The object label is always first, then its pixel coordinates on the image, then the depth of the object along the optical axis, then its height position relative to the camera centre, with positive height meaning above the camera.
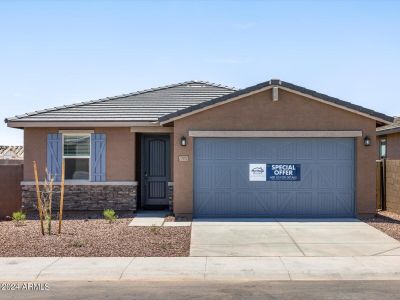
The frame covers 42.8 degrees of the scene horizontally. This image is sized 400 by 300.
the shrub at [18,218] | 14.29 -1.47
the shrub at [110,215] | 14.46 -1.43
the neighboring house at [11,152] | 32.25 +0.91
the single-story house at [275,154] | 15.12 +0.33
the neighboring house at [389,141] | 20.03 +1.02
